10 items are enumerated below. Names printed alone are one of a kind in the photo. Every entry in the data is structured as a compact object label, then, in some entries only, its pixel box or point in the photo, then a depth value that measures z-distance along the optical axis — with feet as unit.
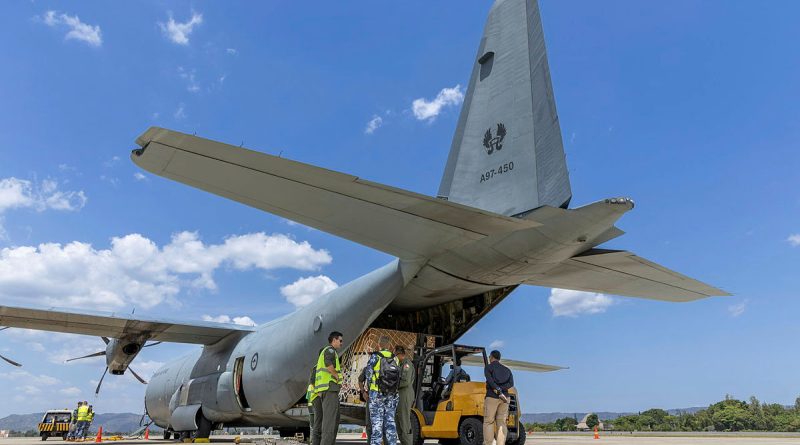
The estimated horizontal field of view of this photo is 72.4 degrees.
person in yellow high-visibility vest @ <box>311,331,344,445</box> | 19.95
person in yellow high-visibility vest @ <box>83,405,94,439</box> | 55.36
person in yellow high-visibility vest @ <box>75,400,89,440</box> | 55.16
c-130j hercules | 19.63
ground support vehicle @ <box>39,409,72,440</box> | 60.95
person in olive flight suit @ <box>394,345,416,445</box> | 22.18
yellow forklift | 25.07
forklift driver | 27.35
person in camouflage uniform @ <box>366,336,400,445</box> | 19.93
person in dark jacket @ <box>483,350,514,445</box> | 22.63
